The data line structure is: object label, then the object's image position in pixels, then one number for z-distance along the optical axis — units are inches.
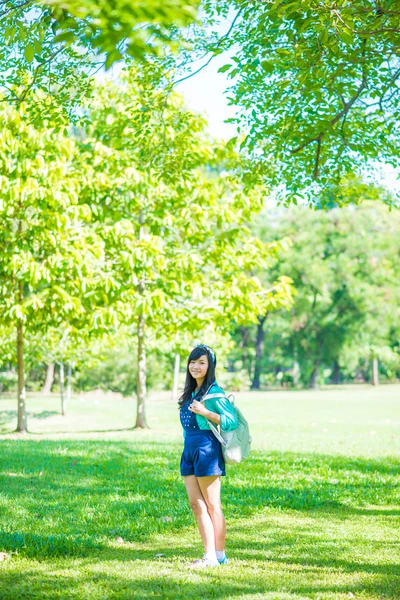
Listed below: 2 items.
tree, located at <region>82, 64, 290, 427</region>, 606.5
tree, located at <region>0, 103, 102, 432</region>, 545.0
